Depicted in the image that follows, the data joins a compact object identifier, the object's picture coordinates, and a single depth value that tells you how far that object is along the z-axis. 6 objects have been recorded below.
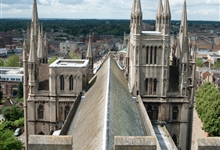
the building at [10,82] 114.44
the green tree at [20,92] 105.25
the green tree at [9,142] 47.09
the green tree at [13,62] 143.38
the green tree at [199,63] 155.12
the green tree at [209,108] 67.25
